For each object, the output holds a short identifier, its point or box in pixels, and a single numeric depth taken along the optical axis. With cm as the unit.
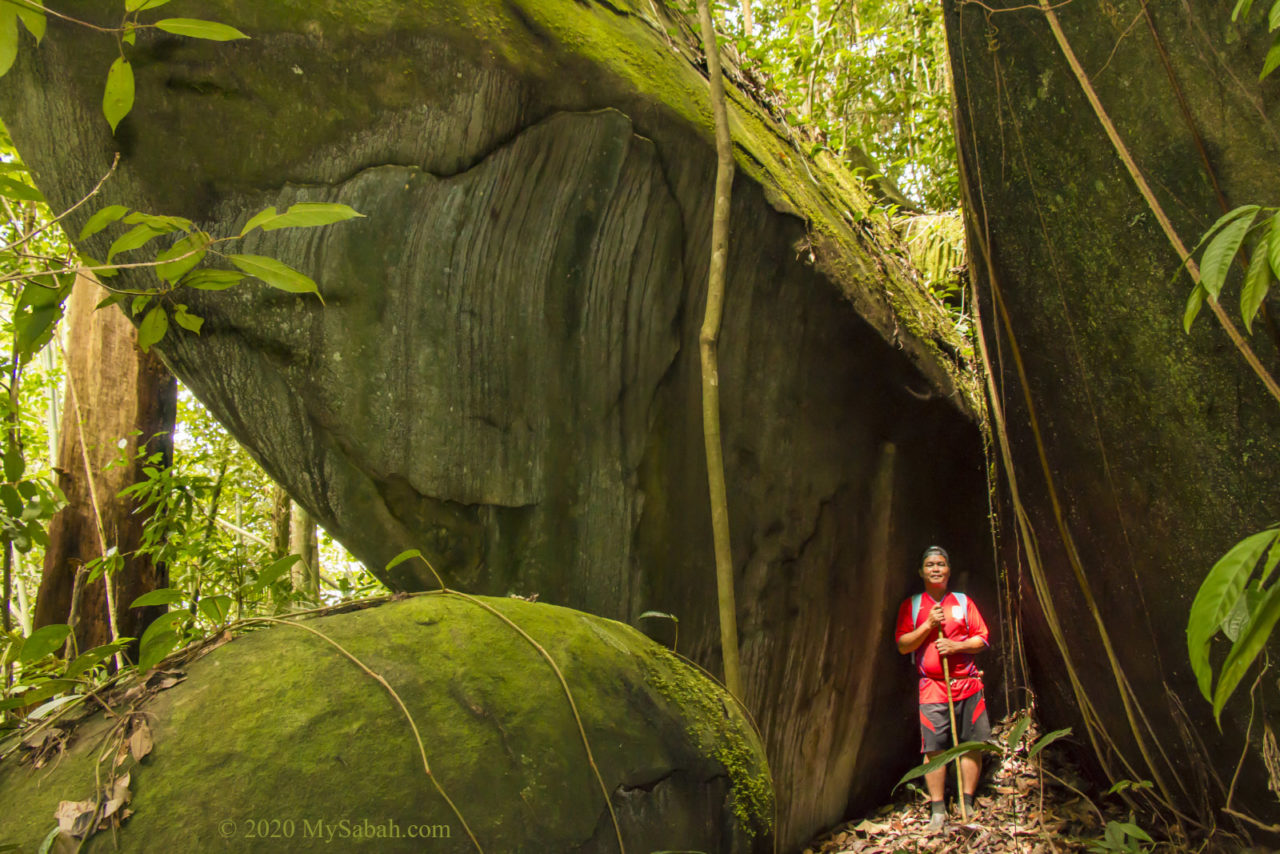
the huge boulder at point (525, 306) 298
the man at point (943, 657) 434
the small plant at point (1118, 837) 260
